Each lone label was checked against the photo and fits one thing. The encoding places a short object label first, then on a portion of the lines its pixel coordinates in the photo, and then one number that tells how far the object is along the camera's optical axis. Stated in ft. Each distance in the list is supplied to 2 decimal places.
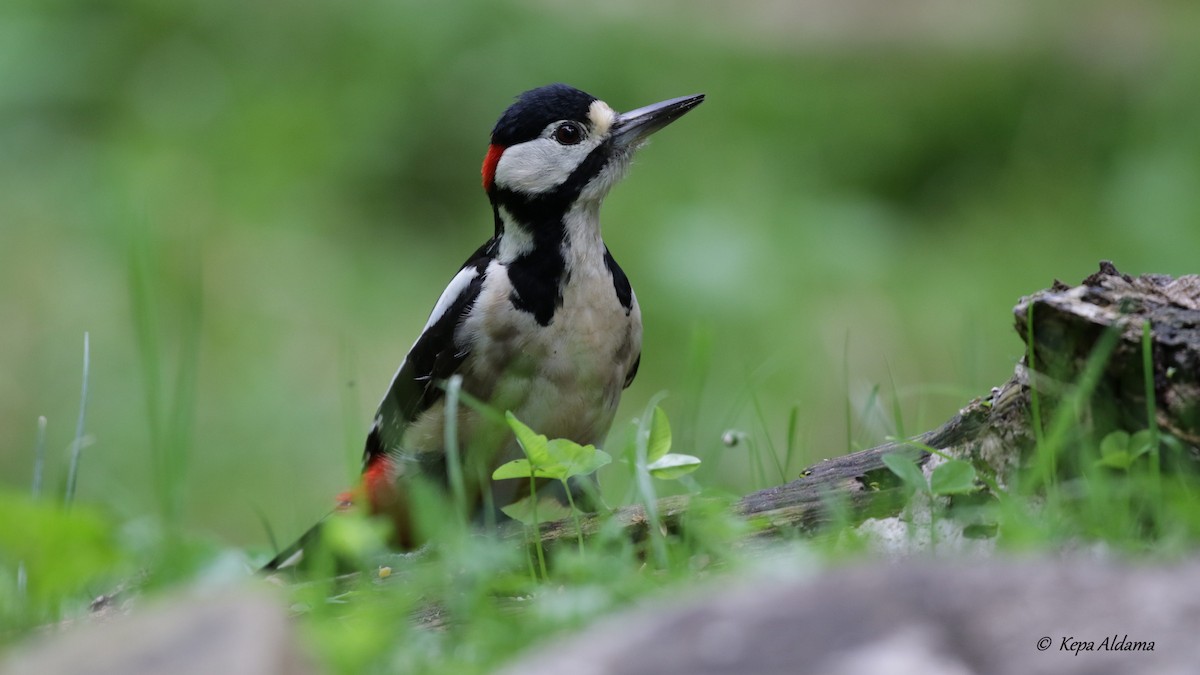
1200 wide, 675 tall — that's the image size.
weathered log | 14.83
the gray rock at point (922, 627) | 9.27
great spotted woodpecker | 23.26
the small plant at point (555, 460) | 16.76
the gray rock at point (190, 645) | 9.27
